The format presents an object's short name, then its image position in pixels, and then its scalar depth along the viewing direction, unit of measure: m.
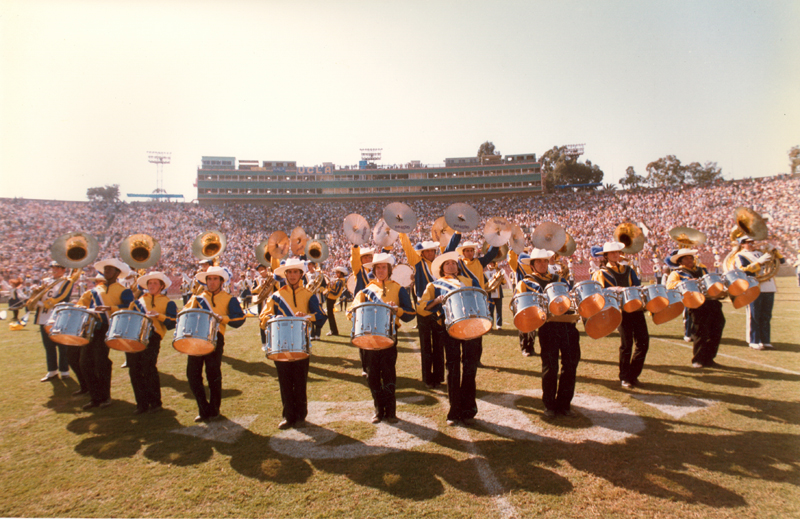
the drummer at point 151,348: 5.89
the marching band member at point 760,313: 7.83
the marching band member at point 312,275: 11.11
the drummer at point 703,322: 6.84
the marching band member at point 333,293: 11.25
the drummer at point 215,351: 5.42
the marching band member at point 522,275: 6.23
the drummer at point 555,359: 5.15
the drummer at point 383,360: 5.27
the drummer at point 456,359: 5.15
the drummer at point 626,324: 5.97
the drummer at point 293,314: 5.19
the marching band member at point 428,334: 6.62
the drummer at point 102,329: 6.18
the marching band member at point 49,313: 7.09
